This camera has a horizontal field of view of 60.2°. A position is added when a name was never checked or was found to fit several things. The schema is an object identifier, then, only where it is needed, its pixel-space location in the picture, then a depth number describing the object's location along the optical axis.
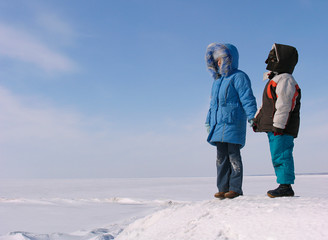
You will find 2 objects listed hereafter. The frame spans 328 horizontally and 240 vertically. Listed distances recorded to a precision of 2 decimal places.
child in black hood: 2.68
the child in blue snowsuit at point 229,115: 3.17
